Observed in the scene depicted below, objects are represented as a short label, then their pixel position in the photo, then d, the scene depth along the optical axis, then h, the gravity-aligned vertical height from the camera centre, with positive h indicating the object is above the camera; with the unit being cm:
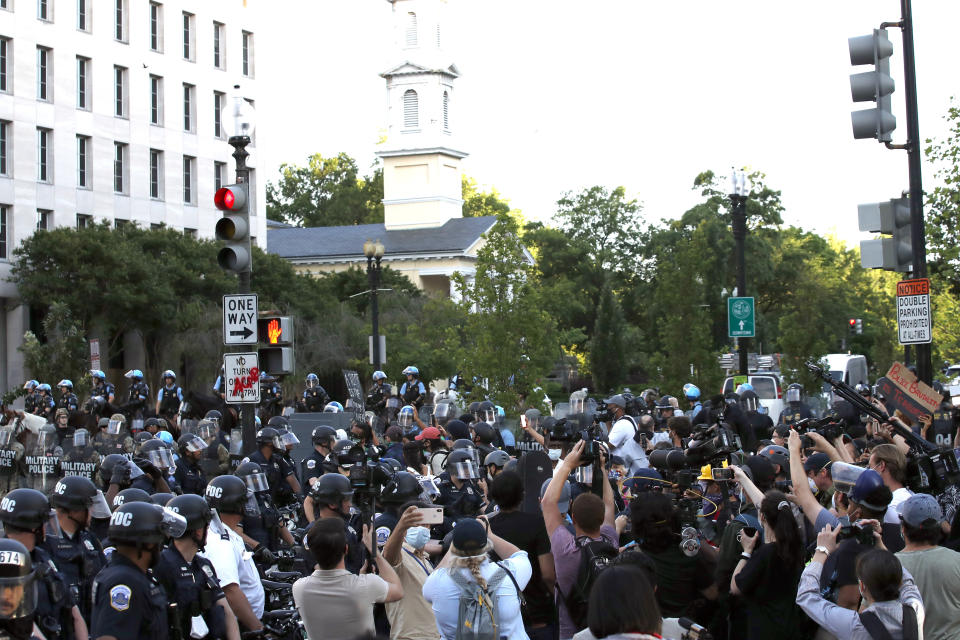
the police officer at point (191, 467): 1306 -85
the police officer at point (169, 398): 2598 -27
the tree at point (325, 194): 10725 +1587
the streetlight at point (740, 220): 2739 +322
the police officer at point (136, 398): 2678 -26
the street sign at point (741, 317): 2558 +103
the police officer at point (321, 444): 1339 -67
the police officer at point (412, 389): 2464 -21
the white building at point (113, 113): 5184 +1193
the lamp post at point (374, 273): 2858 +260
